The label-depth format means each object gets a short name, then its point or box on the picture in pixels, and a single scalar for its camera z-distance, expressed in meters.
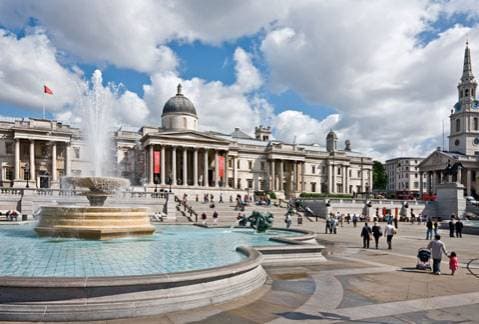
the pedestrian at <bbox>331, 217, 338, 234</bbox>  31.50
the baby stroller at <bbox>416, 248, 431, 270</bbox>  14.41
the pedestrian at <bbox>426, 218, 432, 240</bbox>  26.88
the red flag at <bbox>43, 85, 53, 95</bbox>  60.31
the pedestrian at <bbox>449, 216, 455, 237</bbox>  31.02
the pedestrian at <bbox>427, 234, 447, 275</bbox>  13.54
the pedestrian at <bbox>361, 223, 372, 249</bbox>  21.41
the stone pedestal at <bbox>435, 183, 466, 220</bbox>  56.72
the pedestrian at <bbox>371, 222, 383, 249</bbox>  21.45
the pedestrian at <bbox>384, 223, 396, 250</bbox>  20.80
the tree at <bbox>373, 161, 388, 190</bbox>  131.75
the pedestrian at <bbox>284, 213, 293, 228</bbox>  33.22
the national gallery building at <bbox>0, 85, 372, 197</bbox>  68.50
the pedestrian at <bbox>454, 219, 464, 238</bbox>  30.95
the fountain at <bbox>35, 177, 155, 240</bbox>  17.17
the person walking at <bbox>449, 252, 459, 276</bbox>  13.49
